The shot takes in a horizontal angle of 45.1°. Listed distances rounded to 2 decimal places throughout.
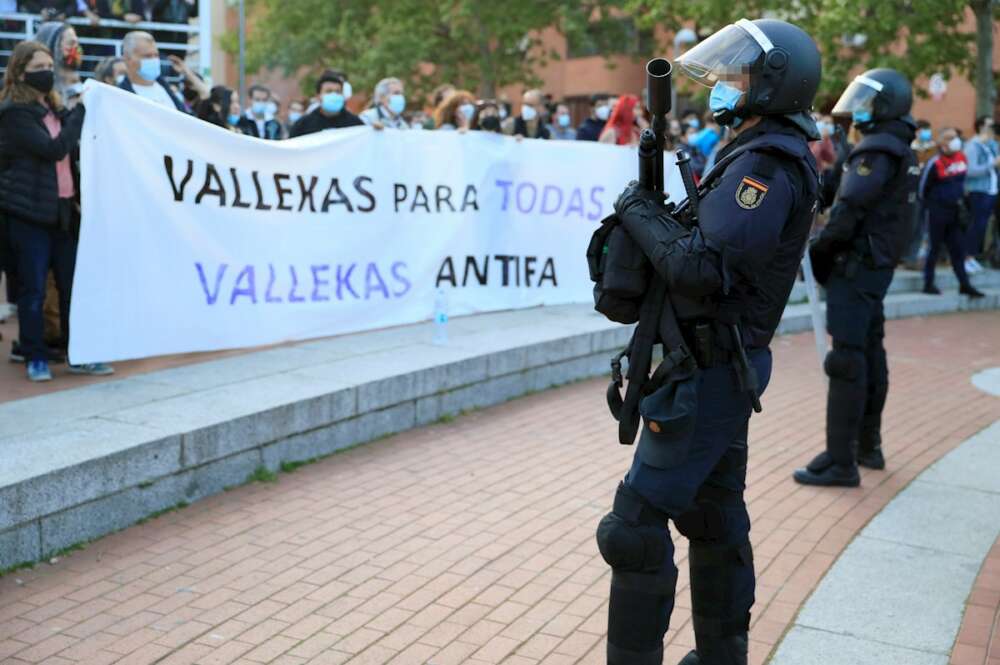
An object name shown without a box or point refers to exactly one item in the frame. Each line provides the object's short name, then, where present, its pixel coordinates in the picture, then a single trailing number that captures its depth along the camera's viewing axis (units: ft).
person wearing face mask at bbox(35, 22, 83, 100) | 24.80
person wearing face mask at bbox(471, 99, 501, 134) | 36.86
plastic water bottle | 26.89
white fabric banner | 22.80
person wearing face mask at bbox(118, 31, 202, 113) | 25.90
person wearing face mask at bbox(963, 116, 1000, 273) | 52.16
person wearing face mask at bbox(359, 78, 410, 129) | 35.27
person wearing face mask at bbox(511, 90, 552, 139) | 46.57
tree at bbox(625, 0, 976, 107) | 58.54
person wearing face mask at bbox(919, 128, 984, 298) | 47.80
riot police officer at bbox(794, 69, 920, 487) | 19.66
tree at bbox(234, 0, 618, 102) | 106.42
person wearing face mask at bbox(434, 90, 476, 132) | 36.35
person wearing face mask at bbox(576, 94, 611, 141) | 48.83
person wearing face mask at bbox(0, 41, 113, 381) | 22.74
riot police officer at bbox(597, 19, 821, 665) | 10.81
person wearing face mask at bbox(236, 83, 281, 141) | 44.88
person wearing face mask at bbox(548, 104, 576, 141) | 53.83
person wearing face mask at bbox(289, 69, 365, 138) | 30.17
